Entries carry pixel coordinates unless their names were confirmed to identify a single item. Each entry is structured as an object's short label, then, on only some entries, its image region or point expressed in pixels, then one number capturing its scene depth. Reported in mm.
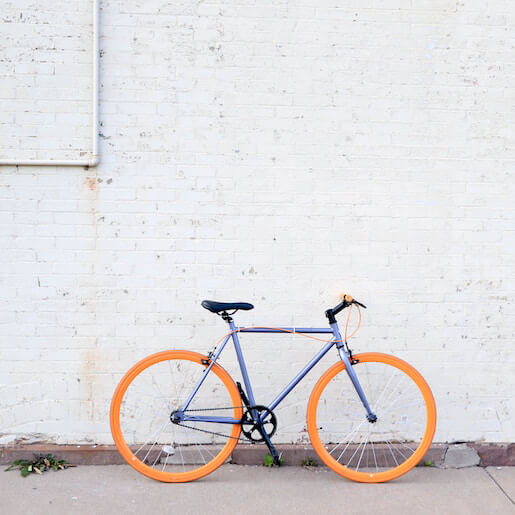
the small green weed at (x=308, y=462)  4199
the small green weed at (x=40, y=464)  4039
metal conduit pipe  3967
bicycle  3893
